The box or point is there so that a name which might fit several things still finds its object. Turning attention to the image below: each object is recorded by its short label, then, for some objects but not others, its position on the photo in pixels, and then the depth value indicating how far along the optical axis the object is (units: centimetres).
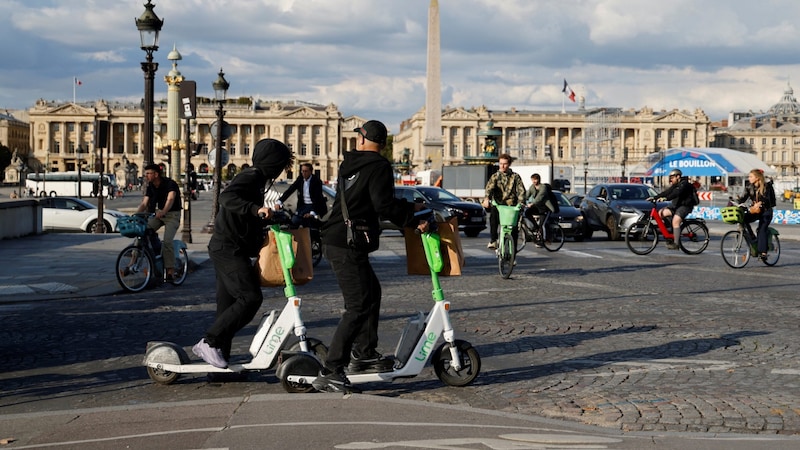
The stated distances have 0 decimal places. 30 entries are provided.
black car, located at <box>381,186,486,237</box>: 2816
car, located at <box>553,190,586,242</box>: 2550
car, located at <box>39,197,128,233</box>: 3125
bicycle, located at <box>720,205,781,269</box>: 1691
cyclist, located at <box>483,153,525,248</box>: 1566
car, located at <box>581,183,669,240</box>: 2547
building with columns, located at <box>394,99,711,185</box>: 16662
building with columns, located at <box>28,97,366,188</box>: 16638
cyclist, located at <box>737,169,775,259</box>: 1675
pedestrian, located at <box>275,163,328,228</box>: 1697
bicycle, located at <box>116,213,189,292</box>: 1312
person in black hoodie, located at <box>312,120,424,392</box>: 640
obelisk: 5141
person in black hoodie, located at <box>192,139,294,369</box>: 668
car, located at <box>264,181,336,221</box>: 1602
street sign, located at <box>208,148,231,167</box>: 2821
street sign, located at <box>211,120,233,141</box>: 2665
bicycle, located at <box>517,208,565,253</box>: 2042
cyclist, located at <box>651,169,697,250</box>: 1911
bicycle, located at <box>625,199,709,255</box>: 1945
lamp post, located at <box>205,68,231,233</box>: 2648
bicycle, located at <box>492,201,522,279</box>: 1472
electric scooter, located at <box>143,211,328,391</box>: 662
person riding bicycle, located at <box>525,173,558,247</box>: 2012
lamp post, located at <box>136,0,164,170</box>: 2130
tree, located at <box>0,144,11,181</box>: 14100
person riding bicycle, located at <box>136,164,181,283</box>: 1367
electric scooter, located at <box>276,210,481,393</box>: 646
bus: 8782
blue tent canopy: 4419
